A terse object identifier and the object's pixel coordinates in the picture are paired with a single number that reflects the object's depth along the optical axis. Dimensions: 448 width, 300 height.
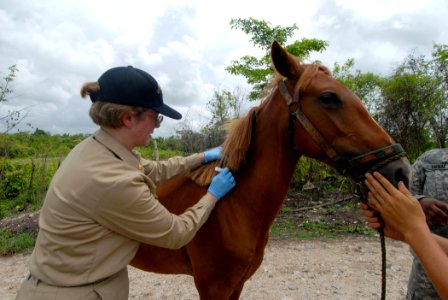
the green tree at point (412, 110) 8.84
